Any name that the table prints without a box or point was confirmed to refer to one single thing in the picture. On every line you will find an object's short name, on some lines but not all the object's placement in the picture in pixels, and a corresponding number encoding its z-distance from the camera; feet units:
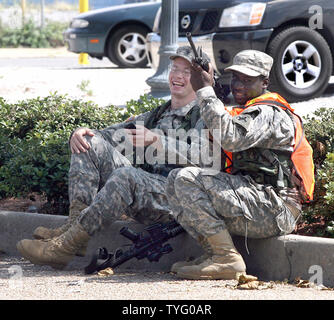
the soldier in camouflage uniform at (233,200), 30.91
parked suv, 59.62
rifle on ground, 33.22
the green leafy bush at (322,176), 34.04
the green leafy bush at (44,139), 40.16
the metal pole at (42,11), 177.06
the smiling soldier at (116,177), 33.24
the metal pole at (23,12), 179.73
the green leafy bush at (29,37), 175.01
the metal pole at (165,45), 61.26
